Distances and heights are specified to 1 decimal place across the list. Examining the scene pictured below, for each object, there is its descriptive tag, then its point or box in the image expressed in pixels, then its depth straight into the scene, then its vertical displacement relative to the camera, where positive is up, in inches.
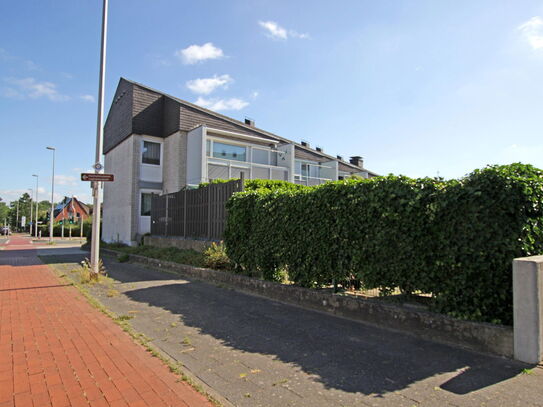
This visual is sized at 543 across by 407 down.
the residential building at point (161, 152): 840.3 +163.0
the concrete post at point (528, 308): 156.2 -37.5
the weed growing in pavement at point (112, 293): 323.7 -69.6
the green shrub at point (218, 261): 399.5 -47.3
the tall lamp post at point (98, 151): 403.0 +74.1
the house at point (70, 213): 2285.7 +21.6
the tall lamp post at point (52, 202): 1480.1 +53.0
